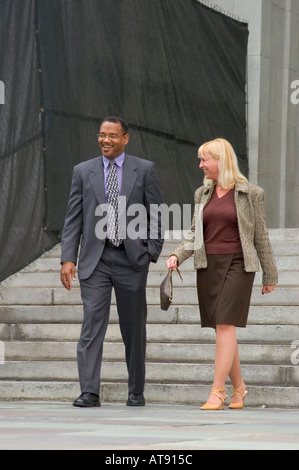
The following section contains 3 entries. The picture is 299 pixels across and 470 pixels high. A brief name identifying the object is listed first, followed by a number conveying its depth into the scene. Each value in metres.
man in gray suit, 15.65
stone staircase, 17.08
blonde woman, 15.35
